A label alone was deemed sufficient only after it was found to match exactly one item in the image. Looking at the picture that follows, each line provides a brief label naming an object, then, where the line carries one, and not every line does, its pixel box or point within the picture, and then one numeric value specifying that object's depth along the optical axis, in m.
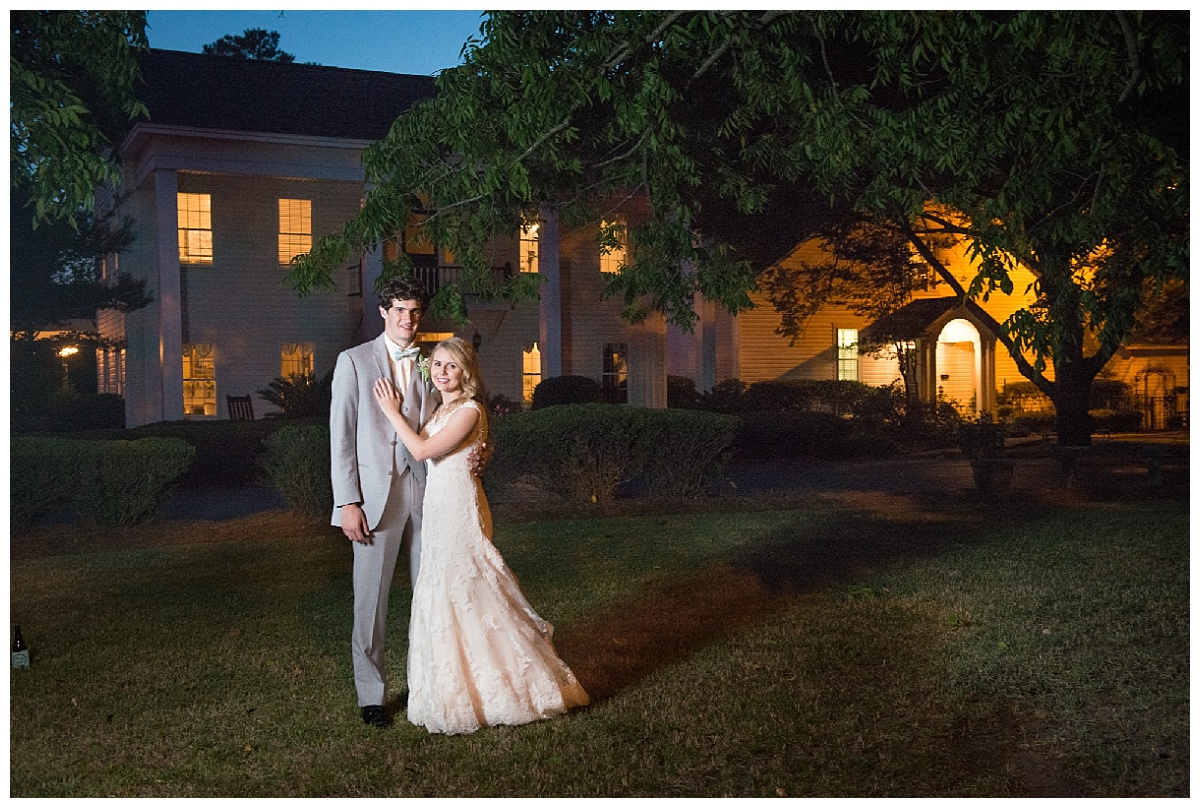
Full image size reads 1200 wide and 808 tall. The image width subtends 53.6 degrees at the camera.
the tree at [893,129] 7.79
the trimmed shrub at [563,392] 22.17
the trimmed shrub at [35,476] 12.18
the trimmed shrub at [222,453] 17.31
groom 5.75
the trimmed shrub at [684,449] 14.28
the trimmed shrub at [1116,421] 27.50
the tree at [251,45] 45.09
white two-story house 21.50
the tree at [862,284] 23.69
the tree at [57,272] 19.03
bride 5.61
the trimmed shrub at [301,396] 20.67
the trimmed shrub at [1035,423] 26.91
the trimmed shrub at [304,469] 13.03
